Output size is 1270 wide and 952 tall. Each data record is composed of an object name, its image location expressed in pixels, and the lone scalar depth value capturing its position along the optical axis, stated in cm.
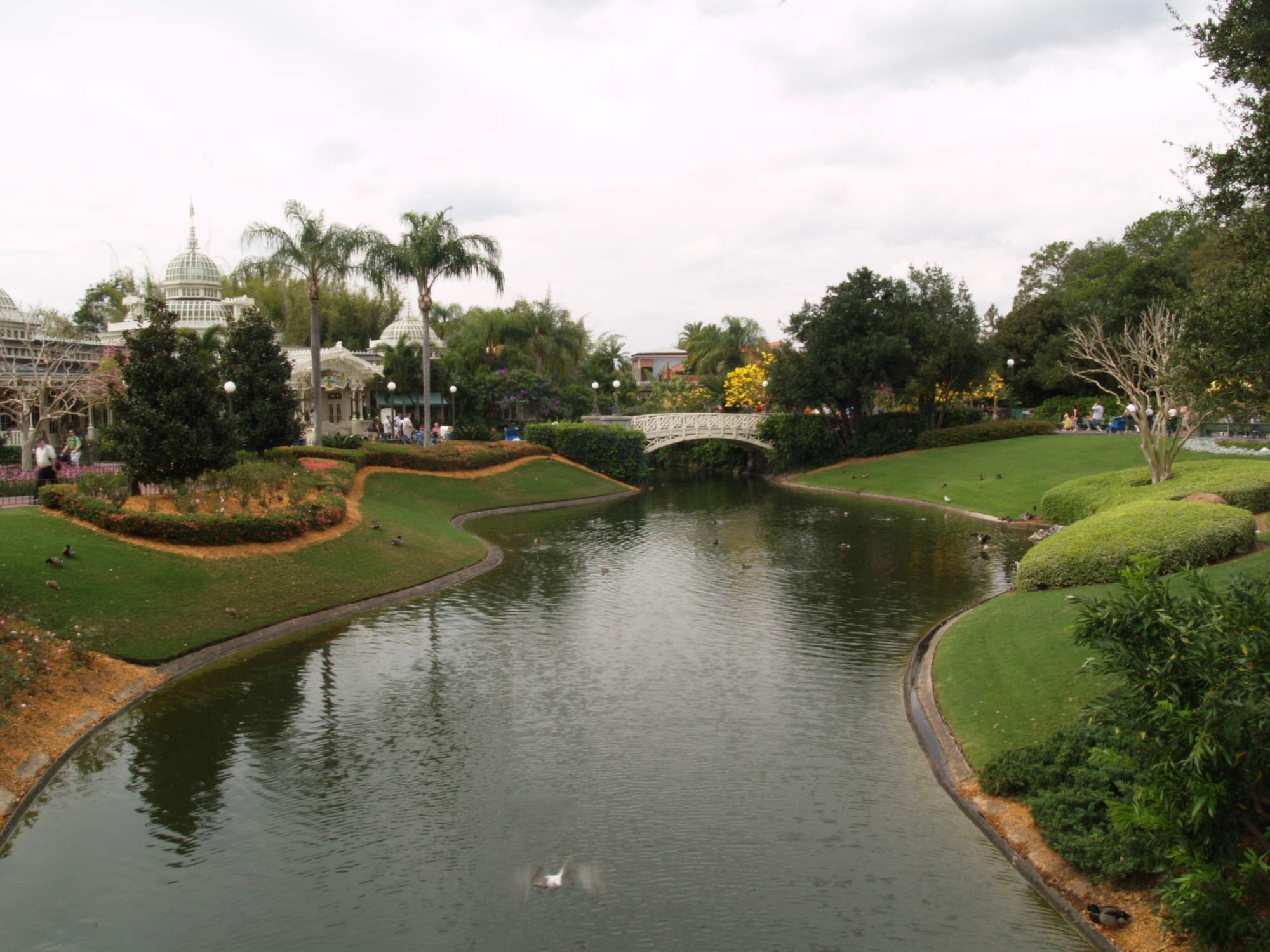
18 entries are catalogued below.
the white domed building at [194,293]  5406
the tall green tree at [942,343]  5231
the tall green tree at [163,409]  2191
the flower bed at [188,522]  1998
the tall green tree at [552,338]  7050
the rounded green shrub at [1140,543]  1712
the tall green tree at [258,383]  3369
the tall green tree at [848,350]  5144
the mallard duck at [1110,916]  820
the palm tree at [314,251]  3769
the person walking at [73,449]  3731
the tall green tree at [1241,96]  1283
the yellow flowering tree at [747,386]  6512
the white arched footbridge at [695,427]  5625
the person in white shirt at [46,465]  2403
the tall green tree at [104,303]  7075
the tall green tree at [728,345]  7288
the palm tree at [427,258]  4103
